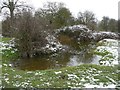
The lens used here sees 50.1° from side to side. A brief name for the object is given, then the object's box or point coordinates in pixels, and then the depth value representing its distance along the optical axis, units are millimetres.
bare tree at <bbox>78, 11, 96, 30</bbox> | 23685
